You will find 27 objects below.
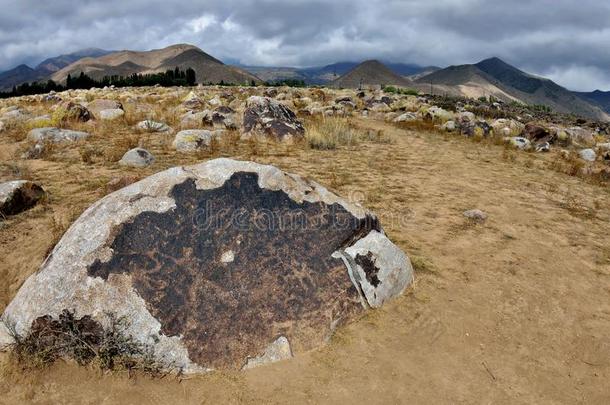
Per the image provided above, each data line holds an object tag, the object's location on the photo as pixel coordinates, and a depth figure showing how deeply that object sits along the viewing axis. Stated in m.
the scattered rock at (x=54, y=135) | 10.45
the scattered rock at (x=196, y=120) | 13.36
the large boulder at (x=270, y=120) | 11.79
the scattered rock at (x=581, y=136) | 17.22
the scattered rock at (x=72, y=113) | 13.22
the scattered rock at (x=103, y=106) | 16.25
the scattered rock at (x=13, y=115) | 14.00
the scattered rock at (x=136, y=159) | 8.57
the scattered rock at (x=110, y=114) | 14.20
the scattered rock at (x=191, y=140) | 10.05
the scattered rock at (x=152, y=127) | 12.35
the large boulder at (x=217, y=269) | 3.47
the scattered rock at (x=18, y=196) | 5.92
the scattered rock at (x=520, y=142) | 13.77
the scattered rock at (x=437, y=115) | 18.19
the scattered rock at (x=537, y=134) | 15.54
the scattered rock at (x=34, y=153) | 9.32
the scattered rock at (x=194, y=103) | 19.00
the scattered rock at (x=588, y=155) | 13.17
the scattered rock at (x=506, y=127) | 16.12
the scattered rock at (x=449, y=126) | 16.11
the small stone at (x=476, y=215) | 6.54
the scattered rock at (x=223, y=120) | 13.31
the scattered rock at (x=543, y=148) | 13.66
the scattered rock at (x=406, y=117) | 18.09
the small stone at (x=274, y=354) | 3.49
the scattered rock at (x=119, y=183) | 6.35
